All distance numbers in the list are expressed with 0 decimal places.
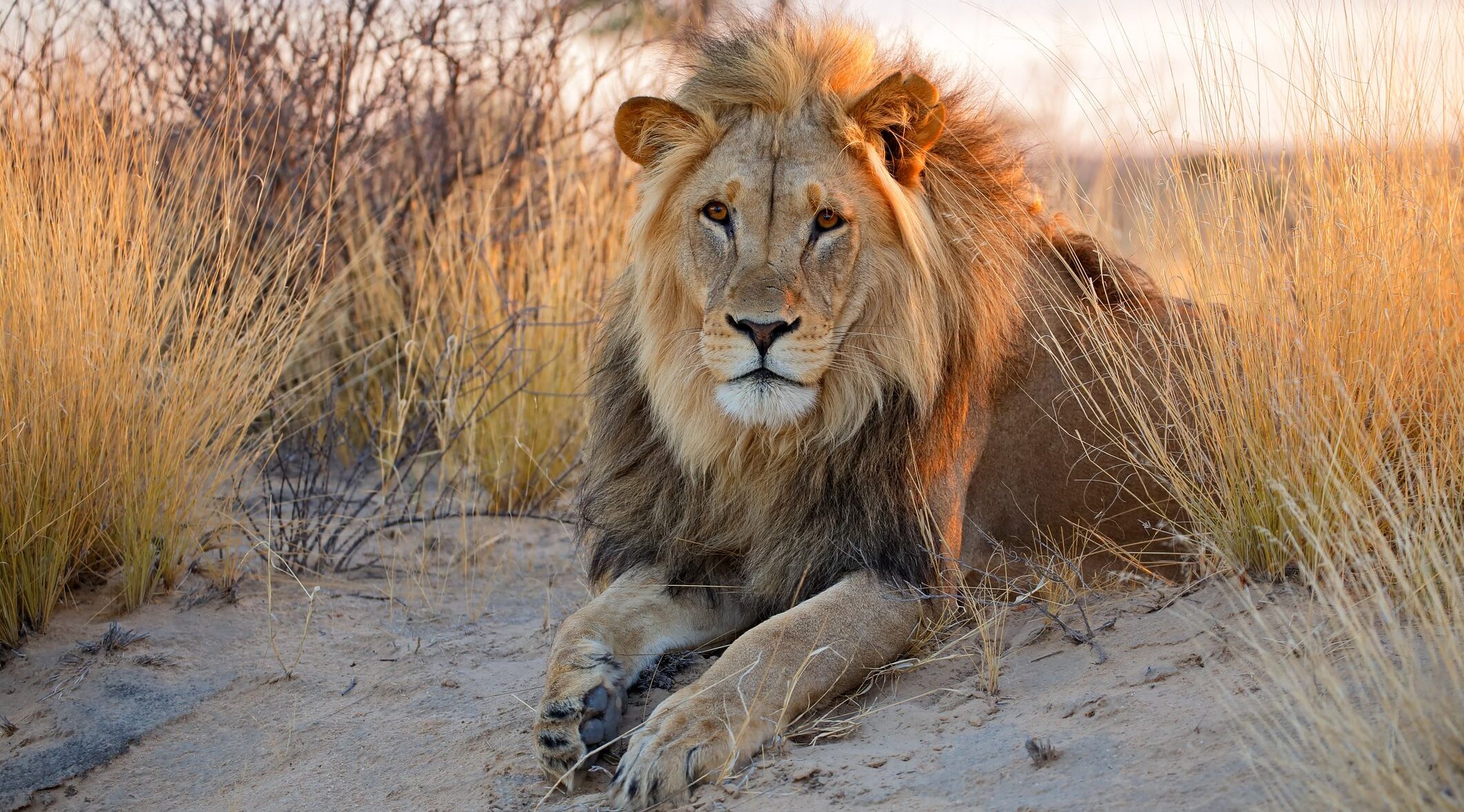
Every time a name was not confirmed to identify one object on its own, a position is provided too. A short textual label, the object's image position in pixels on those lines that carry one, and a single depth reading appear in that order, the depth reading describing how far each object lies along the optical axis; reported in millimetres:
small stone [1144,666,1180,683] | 5988
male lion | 6687
